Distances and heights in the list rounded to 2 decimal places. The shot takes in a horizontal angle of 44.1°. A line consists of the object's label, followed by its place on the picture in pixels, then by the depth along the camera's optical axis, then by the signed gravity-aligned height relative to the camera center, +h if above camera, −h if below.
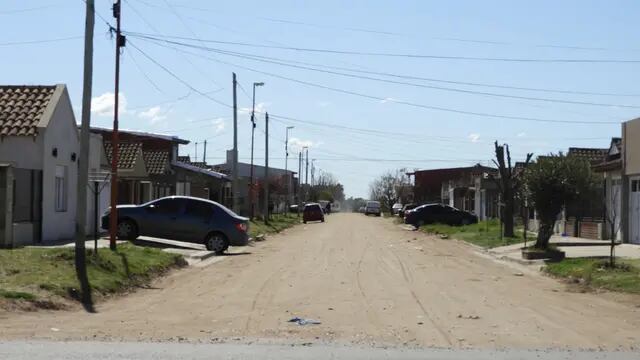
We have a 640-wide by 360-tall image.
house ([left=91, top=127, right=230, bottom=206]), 35.69 +1.40
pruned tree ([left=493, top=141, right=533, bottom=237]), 34.56 +0.62
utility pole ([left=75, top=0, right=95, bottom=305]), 15.82 +1.12
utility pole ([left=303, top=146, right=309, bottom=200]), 127.25 +2.77
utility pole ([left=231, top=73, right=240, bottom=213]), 42.69 +3.14
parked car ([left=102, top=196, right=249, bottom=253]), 25.77 -0.77
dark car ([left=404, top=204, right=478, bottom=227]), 49.62 -0.81
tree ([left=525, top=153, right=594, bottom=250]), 24.56 +0.69
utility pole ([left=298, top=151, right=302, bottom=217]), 114.45 +4.41
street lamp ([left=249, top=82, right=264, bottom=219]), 52.78 +4.82
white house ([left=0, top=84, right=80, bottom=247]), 22.38 +1.22
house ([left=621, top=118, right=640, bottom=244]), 27.89 +0.86
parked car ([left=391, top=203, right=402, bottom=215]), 87.88 -0.78
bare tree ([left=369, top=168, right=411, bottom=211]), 119.56 +2.28
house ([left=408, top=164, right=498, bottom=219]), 60.02 +1.35
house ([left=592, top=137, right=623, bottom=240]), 29.59 +0.85
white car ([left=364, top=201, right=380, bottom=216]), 100.70 -0.89
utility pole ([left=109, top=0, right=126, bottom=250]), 20.36 +1.95
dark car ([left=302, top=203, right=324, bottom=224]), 69.25 -1.05
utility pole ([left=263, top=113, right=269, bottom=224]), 59.10 +3.88
